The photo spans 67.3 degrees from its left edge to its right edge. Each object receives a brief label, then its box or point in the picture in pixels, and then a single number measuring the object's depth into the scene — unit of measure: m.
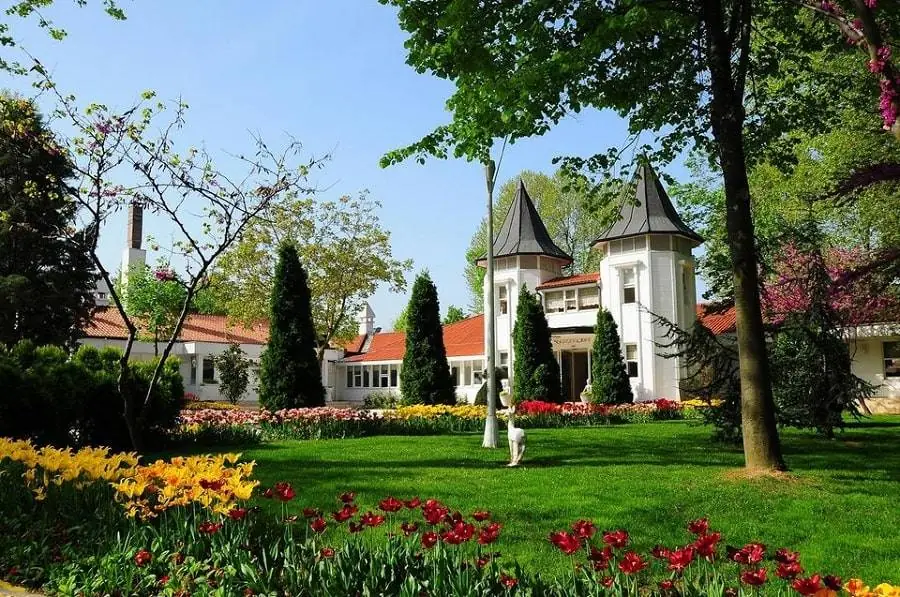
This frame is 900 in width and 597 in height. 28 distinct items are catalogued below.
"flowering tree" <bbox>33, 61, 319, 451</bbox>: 10.02
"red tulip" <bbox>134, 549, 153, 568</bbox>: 4.25
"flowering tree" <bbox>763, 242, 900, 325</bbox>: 10.19
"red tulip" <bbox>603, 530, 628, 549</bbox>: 3.26
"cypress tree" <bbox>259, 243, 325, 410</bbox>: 18.41
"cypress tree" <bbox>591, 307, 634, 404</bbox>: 25.52
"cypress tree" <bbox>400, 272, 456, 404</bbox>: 22.66
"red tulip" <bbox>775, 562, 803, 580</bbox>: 2.80
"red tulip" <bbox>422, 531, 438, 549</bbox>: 3.45
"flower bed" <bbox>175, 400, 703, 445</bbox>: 14.84
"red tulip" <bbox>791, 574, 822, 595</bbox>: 2.48
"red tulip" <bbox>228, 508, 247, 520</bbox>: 4.25
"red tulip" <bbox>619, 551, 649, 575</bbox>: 2.95
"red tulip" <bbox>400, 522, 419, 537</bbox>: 3.85
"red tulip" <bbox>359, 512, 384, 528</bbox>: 3.87
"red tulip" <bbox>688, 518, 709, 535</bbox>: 3.33
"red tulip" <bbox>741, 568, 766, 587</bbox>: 2.73
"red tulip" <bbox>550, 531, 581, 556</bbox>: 3.20
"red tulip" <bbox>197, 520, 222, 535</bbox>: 4.15
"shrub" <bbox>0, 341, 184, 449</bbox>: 10.68
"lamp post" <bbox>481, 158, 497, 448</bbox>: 13.00
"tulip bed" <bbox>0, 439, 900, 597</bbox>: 3.33
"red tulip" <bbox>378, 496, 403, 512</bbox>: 4.02
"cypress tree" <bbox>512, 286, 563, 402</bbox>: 25.16
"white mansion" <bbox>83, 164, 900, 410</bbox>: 28.95
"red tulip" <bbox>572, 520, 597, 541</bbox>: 3.38
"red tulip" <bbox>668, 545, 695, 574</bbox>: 2.91
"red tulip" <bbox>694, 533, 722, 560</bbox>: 3.09
